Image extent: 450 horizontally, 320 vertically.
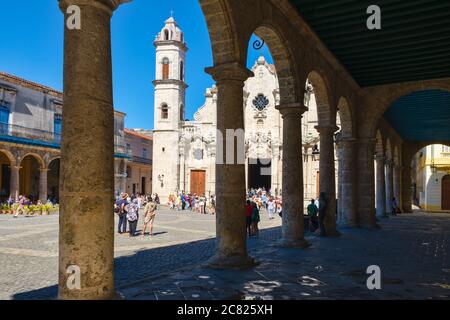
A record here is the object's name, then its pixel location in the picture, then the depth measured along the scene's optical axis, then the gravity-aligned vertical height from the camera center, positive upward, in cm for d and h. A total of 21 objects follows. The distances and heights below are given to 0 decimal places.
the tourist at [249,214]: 1178 -95
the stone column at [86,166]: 373 +14
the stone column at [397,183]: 2628 -9
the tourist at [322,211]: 1138 -84
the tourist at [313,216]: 1324 -114
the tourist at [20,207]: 2059 -135
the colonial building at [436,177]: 3047 +35
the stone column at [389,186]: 2319 -26
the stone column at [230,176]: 667 +9
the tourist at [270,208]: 2070 -136
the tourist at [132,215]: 1265 -105
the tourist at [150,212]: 1284 -98
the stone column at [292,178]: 921 +8
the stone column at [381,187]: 1944 -27
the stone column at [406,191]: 2734 -64
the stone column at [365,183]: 1407 -5
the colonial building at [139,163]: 4353 +195
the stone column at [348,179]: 1380 +8
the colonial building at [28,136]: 2578 +312
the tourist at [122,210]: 1321 -97
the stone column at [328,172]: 1155 +27
